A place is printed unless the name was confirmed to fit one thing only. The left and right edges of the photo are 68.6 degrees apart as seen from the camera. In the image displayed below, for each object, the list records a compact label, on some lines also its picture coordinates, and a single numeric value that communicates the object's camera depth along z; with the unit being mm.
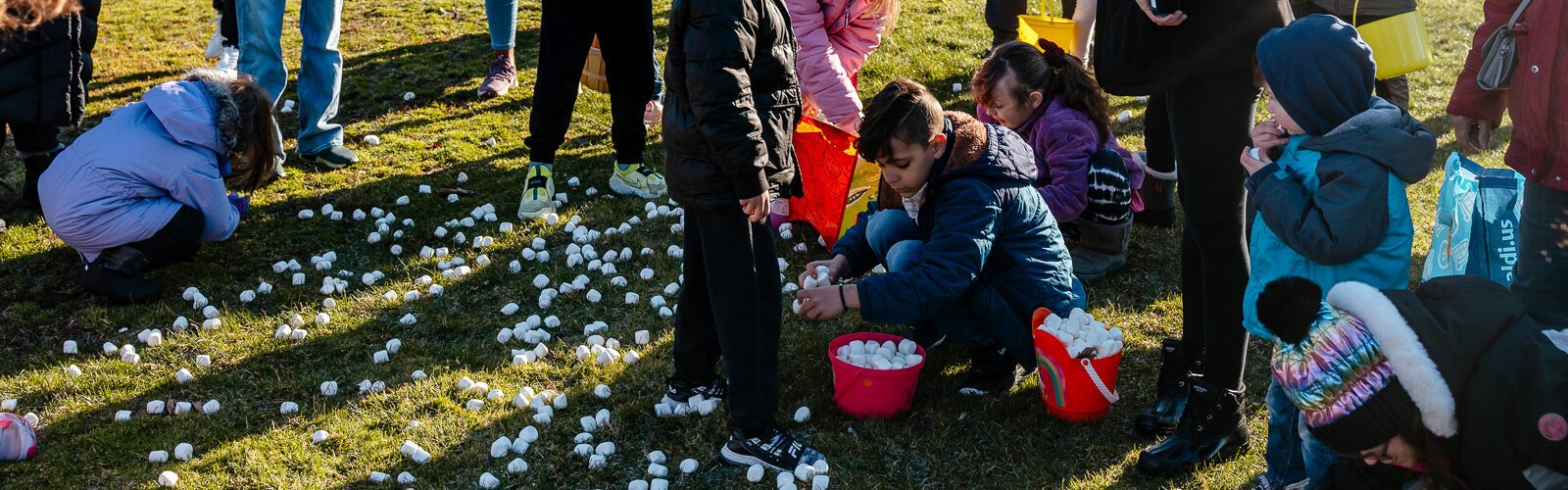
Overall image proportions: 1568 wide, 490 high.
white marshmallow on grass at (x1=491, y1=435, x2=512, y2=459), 3707
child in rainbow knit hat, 2287
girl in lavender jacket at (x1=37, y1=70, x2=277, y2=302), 4898
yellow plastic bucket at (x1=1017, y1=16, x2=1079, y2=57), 5590
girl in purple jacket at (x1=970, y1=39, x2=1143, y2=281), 4832
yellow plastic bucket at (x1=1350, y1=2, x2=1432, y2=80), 3760
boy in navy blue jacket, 3609
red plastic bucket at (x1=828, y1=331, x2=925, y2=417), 3730
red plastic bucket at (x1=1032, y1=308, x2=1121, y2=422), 3639
